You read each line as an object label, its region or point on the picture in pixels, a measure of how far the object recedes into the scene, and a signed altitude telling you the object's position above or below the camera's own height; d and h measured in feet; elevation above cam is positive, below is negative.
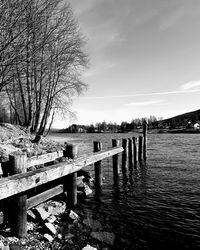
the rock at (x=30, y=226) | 17.32 -7.83
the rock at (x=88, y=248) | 15.48 -8.54
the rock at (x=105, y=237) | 17.59 -9.14
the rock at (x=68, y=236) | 17.18 -8.68
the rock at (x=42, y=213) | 19.03 -7.43
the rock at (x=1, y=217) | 15.97 -6.44
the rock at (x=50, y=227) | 17.30 -7.93
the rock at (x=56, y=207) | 21.07 -7.95
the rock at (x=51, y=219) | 19.16 -8.03
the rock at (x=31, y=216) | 18.78 -7.48
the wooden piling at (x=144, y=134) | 61.57 -1.64
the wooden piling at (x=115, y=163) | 40.65 -6.62
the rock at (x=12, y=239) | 15.12 -7.72
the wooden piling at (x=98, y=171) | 32.77 -6.43
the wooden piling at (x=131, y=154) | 51.42 -6.13
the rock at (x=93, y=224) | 19.94 -9.11
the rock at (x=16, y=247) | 14.33 -7.82
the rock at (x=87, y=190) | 29.21 -8.47
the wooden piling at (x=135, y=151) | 54.75 -5.77
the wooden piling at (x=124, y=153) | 46.50 -5.29
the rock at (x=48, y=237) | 16.24 -8.16
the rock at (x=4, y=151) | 24.70 -2.75
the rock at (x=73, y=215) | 20.89 -8.45
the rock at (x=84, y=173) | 35.94 -7.36
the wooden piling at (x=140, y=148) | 59.18 -5.51
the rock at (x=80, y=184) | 28.53 -7.66
